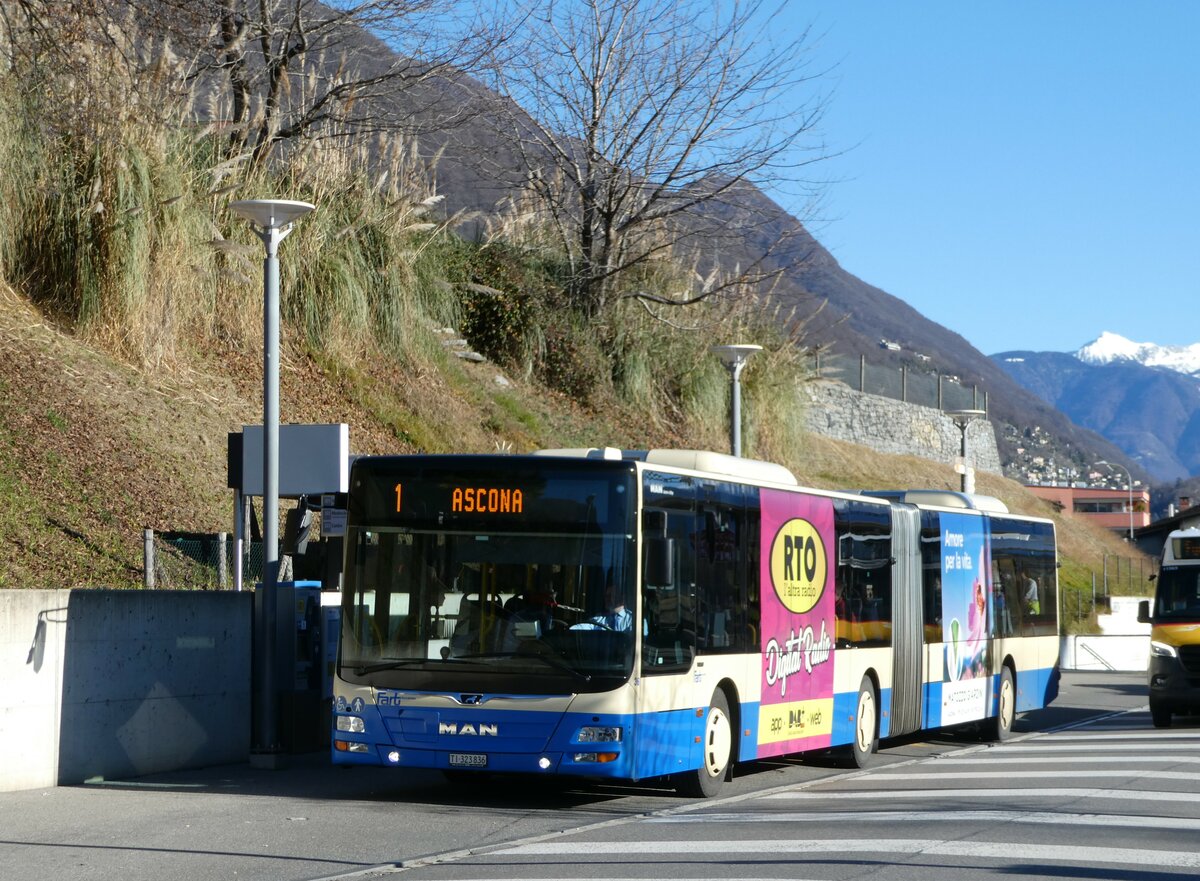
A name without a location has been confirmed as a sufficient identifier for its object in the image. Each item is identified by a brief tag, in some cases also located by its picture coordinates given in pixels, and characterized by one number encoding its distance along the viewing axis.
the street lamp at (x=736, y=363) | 25.83
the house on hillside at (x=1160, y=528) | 99.31
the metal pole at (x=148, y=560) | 18.31
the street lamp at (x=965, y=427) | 34.85
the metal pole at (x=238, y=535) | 18.55
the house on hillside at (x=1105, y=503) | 140.25
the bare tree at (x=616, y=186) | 35.31
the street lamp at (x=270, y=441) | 15.76
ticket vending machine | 16.39
